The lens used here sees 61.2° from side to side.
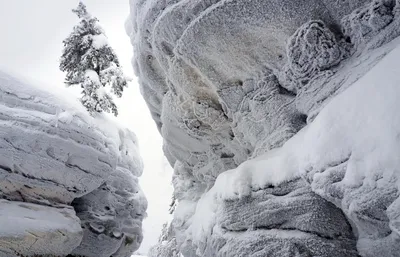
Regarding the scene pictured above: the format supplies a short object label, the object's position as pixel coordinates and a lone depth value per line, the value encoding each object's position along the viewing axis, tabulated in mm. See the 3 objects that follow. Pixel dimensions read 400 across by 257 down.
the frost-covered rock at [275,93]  3381
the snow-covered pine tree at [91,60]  11742
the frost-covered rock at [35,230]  7188
